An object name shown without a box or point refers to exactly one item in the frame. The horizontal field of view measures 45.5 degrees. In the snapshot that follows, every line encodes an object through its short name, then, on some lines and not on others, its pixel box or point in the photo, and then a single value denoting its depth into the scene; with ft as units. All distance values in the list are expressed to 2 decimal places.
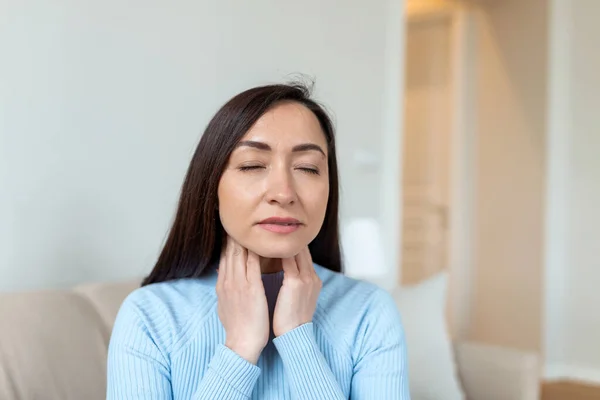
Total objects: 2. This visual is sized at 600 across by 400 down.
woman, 3.56
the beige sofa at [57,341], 4.53
